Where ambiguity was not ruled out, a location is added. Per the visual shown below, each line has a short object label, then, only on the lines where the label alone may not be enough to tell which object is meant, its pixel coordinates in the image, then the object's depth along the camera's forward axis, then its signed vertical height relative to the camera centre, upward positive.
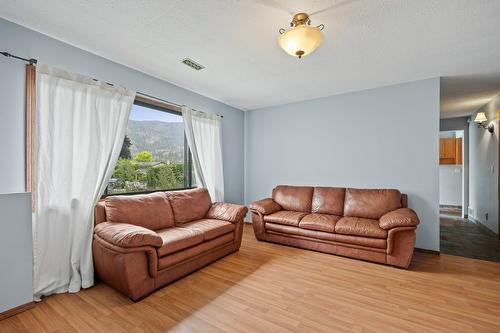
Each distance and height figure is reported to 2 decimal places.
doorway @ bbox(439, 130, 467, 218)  6.24 -0.15
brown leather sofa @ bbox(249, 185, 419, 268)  2.73 -0.79
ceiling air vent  2.76 +1.32
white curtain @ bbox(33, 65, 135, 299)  2.11 -0.06
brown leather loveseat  2.02 -0.77
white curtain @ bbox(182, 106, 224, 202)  3.76 +0.35
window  3.05 +0.20
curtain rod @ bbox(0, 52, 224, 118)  1.96 +1.00
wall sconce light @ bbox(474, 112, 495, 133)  4.06 +0.90
